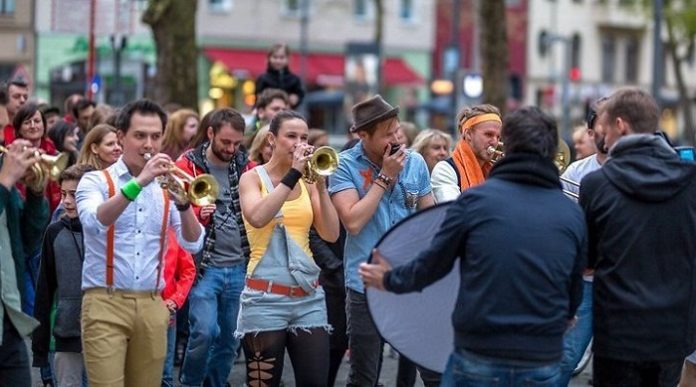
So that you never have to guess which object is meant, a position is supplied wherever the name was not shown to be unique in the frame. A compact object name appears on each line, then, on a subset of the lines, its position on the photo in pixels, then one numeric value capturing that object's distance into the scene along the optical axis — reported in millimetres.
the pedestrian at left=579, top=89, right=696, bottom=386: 10767
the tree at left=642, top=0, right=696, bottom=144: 74770
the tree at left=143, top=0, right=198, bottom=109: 36403
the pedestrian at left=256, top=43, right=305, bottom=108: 26534
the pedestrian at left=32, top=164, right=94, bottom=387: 13732
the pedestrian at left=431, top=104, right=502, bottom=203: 14262
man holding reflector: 9785
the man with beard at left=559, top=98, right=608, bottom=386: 12737
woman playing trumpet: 13228
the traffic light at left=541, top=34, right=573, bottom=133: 71514
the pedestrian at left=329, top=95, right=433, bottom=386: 13319
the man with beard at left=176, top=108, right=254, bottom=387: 15993
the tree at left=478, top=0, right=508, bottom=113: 43275
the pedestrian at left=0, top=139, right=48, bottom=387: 11323
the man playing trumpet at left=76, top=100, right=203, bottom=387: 11936
